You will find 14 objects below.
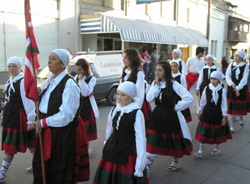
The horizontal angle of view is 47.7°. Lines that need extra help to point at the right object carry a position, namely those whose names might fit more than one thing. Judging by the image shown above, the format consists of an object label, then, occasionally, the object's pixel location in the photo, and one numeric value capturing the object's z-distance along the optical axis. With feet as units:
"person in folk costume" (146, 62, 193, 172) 13.57
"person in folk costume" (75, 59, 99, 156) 15.99
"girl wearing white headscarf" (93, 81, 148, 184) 9.36
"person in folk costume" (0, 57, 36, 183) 12.49
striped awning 48.83
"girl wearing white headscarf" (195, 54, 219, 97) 24.21
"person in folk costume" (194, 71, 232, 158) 16.47
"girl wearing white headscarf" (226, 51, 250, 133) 22.76
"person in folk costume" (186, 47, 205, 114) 28.38
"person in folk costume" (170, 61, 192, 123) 18.88
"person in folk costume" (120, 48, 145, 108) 14.39
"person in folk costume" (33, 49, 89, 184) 9.04
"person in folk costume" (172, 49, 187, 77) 25.99
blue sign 45.29
